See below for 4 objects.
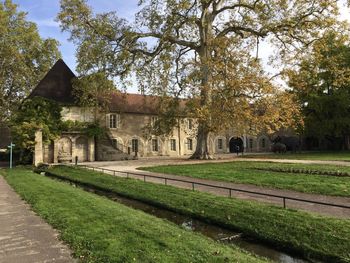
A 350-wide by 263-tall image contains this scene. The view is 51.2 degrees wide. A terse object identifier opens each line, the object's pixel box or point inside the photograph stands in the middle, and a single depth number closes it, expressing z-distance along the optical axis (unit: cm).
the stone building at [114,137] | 3609
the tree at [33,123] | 3165
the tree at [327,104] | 4475
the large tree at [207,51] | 2708
